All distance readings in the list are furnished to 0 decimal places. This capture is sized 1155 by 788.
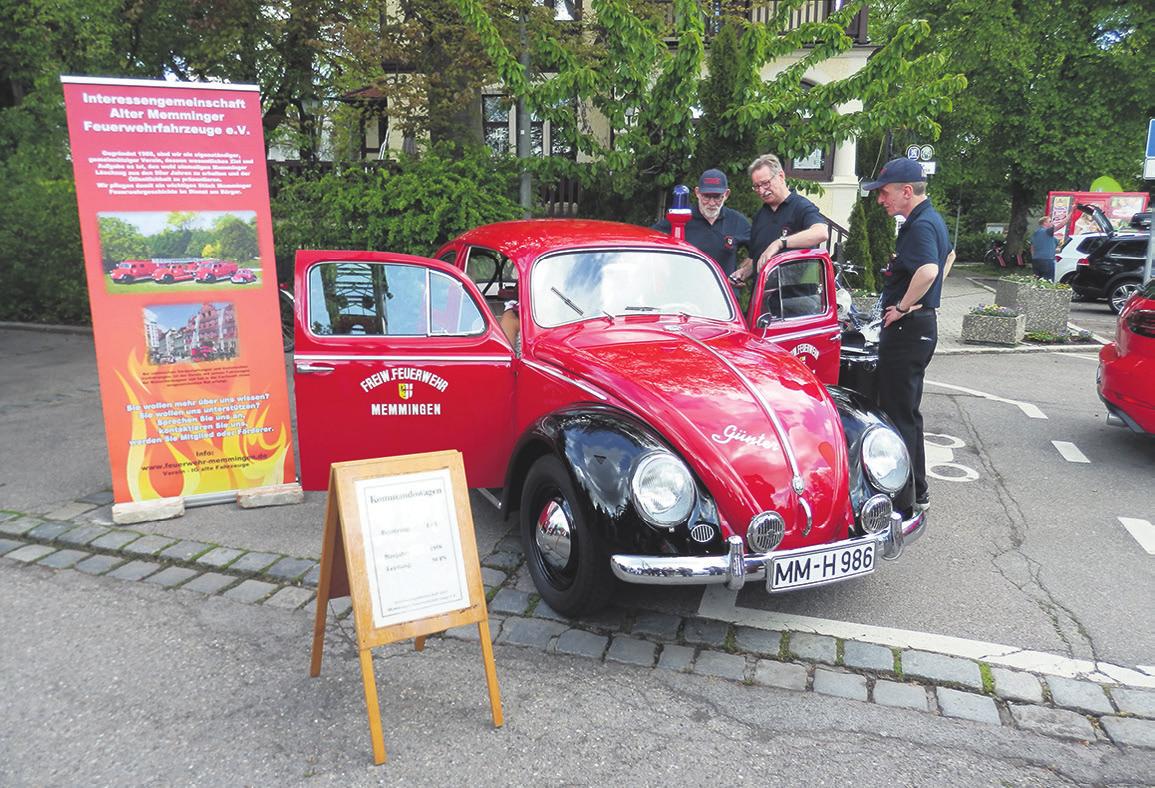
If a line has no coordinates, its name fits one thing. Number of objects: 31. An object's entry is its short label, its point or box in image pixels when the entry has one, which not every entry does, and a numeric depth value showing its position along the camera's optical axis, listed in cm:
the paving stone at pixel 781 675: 338
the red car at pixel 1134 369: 595
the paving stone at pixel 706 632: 372
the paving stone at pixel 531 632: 369
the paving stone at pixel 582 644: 360
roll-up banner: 469
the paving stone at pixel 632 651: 355
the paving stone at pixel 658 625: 378
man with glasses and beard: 646
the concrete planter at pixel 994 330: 1188
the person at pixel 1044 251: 1905
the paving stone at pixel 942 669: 340
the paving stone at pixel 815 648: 357
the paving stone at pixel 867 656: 350
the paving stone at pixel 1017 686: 329
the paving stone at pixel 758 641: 364
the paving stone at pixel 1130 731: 302
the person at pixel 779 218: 589
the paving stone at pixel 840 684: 332
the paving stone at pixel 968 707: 316
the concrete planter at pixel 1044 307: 1236
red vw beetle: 349
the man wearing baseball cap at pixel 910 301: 486
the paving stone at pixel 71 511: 513
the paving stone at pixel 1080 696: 322
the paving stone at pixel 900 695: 324
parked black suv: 1653
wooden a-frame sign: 288
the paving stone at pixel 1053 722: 307
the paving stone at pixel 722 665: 345
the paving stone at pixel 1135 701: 320
